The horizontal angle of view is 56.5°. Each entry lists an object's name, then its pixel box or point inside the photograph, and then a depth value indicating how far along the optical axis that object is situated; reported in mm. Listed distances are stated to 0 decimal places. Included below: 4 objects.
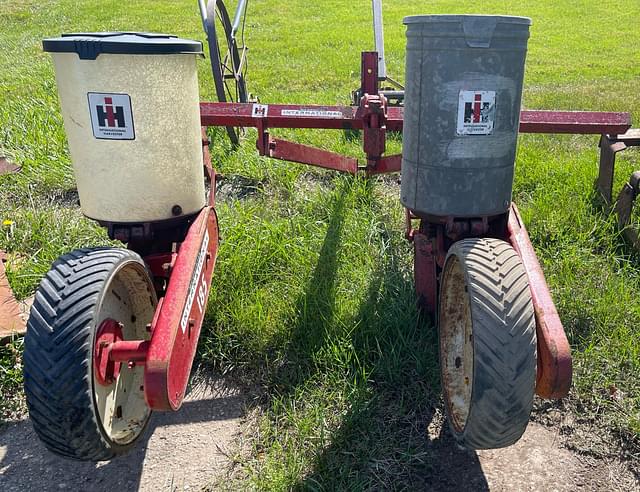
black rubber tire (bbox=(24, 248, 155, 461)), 1884
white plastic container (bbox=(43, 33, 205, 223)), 2232
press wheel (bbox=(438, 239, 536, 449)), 1906
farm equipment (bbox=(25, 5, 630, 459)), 1910
